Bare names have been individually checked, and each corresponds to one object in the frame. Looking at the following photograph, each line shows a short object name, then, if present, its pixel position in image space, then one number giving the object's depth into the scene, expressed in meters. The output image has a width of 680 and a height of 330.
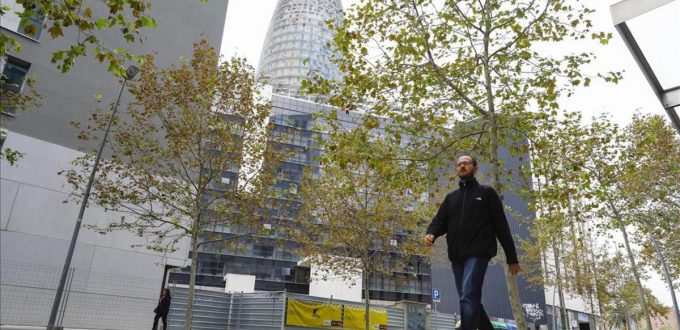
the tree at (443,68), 11.12
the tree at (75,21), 7.00
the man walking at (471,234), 4.09
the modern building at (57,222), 14.62
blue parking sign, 26.54
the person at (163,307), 16.09
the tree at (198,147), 16.09
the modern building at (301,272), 53.06
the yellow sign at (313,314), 20.55
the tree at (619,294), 36.91
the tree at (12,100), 11.52
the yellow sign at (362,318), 22.78
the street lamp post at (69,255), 13.20
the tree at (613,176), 18.25
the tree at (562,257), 32.41
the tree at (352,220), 23.21
